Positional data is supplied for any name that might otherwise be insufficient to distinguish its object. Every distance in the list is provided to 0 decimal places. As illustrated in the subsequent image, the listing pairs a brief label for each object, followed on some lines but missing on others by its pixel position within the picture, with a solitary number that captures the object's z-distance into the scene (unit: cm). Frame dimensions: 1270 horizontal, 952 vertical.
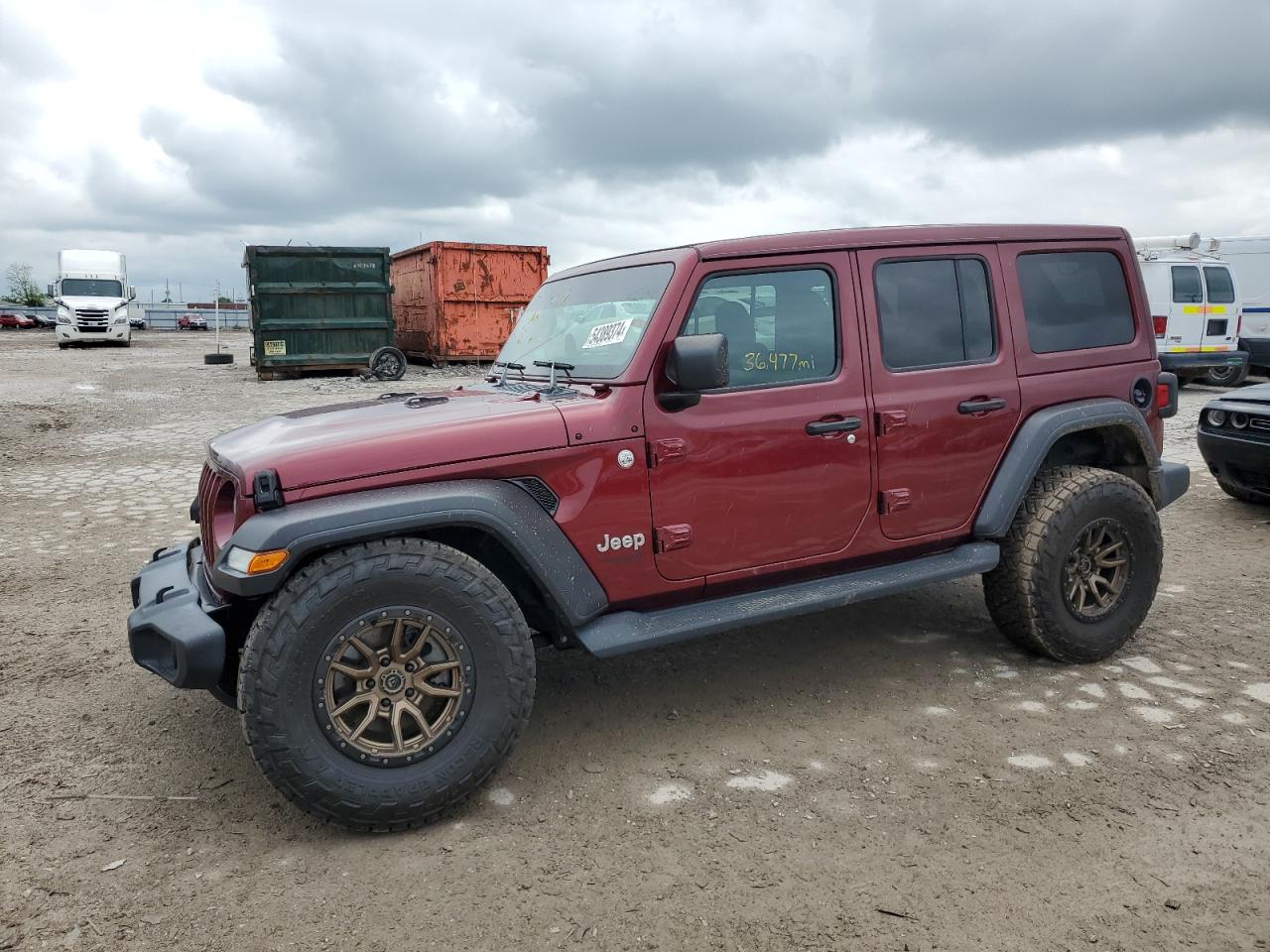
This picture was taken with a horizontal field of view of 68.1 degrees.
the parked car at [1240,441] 704
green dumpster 1628
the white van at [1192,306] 1411
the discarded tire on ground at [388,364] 1648
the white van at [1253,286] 1683
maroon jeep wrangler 296
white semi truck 2780
